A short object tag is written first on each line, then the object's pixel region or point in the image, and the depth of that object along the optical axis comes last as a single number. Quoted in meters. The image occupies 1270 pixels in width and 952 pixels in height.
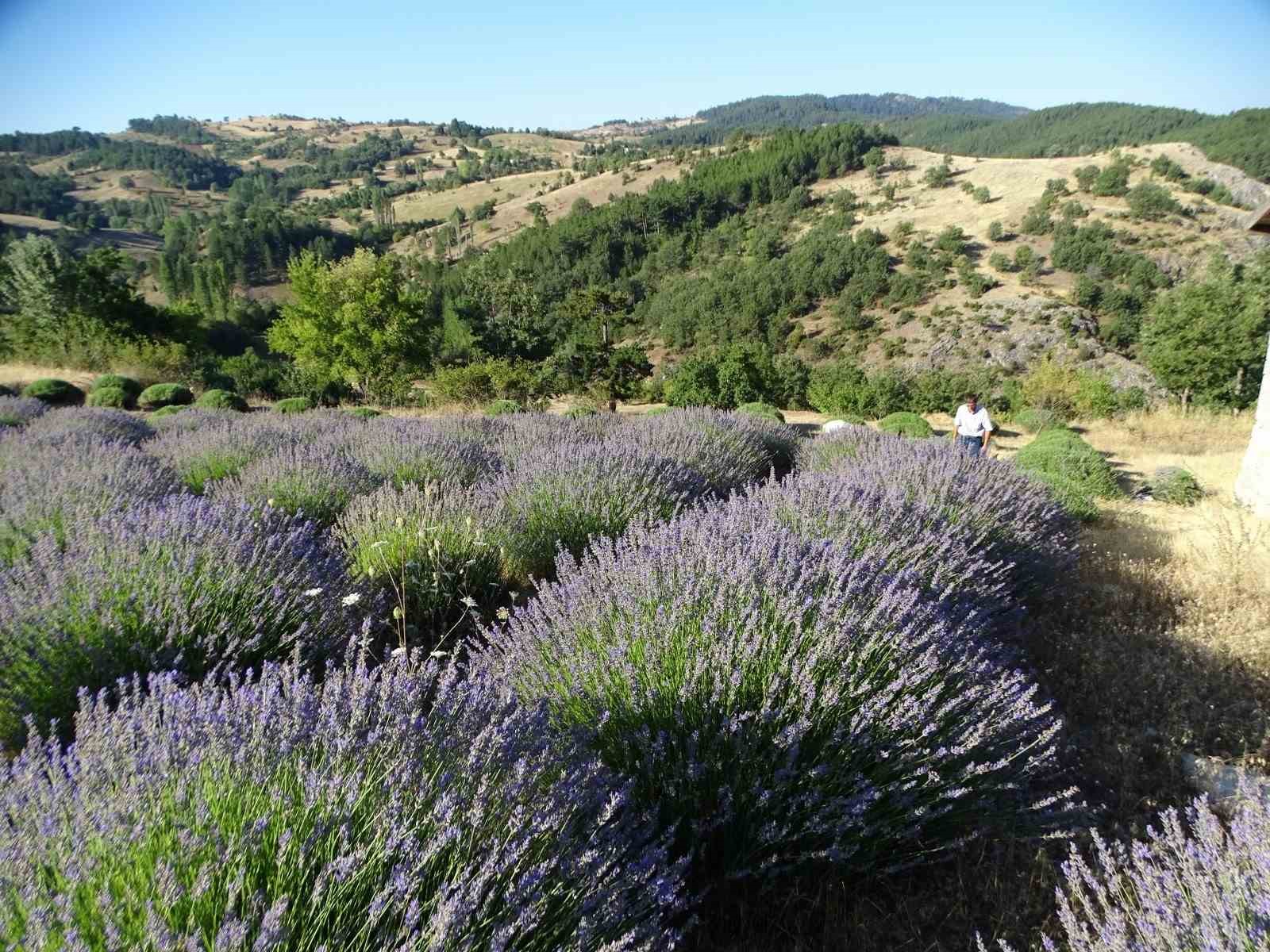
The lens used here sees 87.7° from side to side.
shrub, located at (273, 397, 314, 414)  14.08
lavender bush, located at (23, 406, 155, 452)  5.82
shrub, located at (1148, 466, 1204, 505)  7.66
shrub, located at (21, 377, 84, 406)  13.57
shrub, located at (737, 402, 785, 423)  12.35
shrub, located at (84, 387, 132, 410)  13.98
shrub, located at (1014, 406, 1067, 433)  14.72
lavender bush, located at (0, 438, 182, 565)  3.12
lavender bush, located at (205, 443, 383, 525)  4.16
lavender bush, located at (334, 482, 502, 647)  3.19
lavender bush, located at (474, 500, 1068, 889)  1.71
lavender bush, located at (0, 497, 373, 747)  2.02
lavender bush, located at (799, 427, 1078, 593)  3.71
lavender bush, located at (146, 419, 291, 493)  5.03
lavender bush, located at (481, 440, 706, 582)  3.76
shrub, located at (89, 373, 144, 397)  14.55
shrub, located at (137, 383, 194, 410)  14.13
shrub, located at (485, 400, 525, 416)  14.97
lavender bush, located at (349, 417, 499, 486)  5.06
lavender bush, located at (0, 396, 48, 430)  8.49
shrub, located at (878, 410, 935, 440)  11.54
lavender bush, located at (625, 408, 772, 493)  5.34
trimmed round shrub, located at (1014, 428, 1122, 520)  6.46
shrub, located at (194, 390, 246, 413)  13.57
